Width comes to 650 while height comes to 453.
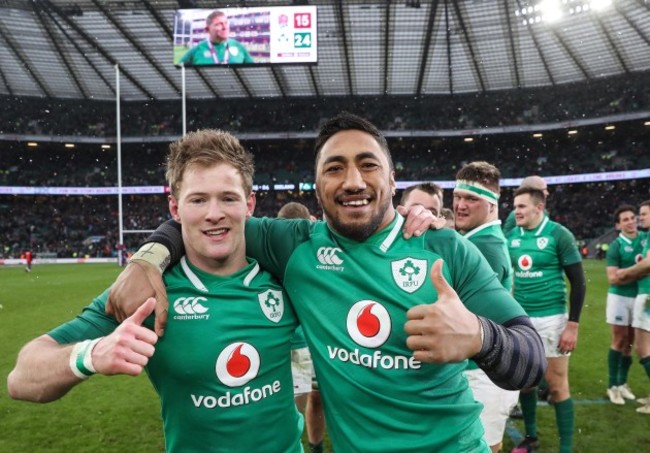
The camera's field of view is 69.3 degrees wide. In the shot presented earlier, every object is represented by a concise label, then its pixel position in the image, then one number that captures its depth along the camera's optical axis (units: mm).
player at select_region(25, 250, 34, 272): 24781
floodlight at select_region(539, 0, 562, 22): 25092
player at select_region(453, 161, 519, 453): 3369
